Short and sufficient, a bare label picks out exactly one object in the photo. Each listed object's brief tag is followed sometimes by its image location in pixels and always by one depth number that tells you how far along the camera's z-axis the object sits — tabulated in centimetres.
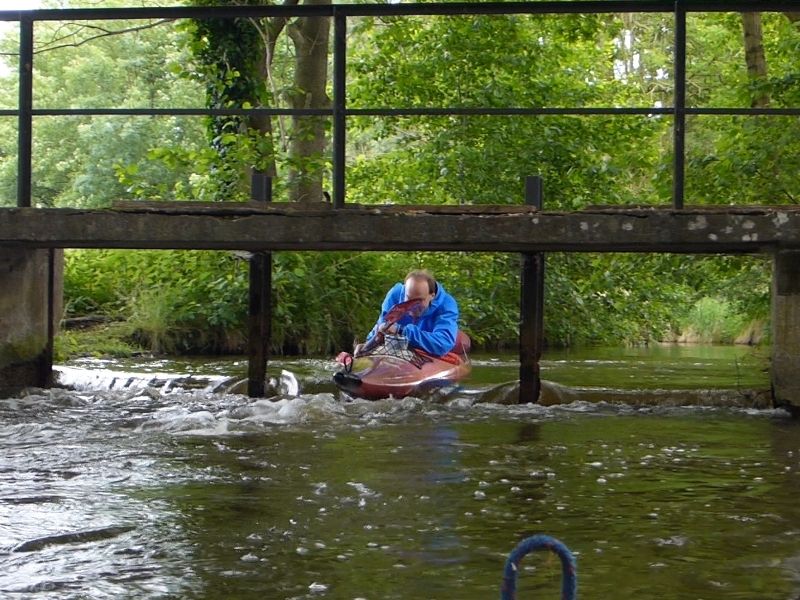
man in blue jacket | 1225
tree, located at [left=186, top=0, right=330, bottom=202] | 1695
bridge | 979
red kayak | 1170
